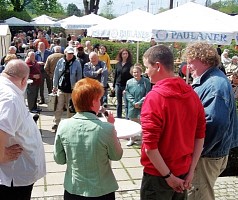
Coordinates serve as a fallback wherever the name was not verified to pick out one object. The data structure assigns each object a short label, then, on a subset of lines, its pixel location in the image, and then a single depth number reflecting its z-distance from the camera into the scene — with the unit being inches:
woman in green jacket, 101.2
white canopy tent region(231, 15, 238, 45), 237.7
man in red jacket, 94.9
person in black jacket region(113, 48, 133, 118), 313.0
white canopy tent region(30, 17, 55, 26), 1046.0
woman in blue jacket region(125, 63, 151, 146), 258.7
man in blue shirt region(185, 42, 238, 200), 114.6
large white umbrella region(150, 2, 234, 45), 232.1
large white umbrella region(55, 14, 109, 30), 604.3
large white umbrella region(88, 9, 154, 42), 261.3
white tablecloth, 132.5
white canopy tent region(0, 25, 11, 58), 549.2
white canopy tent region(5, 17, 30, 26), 1041.6
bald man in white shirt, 98.5
